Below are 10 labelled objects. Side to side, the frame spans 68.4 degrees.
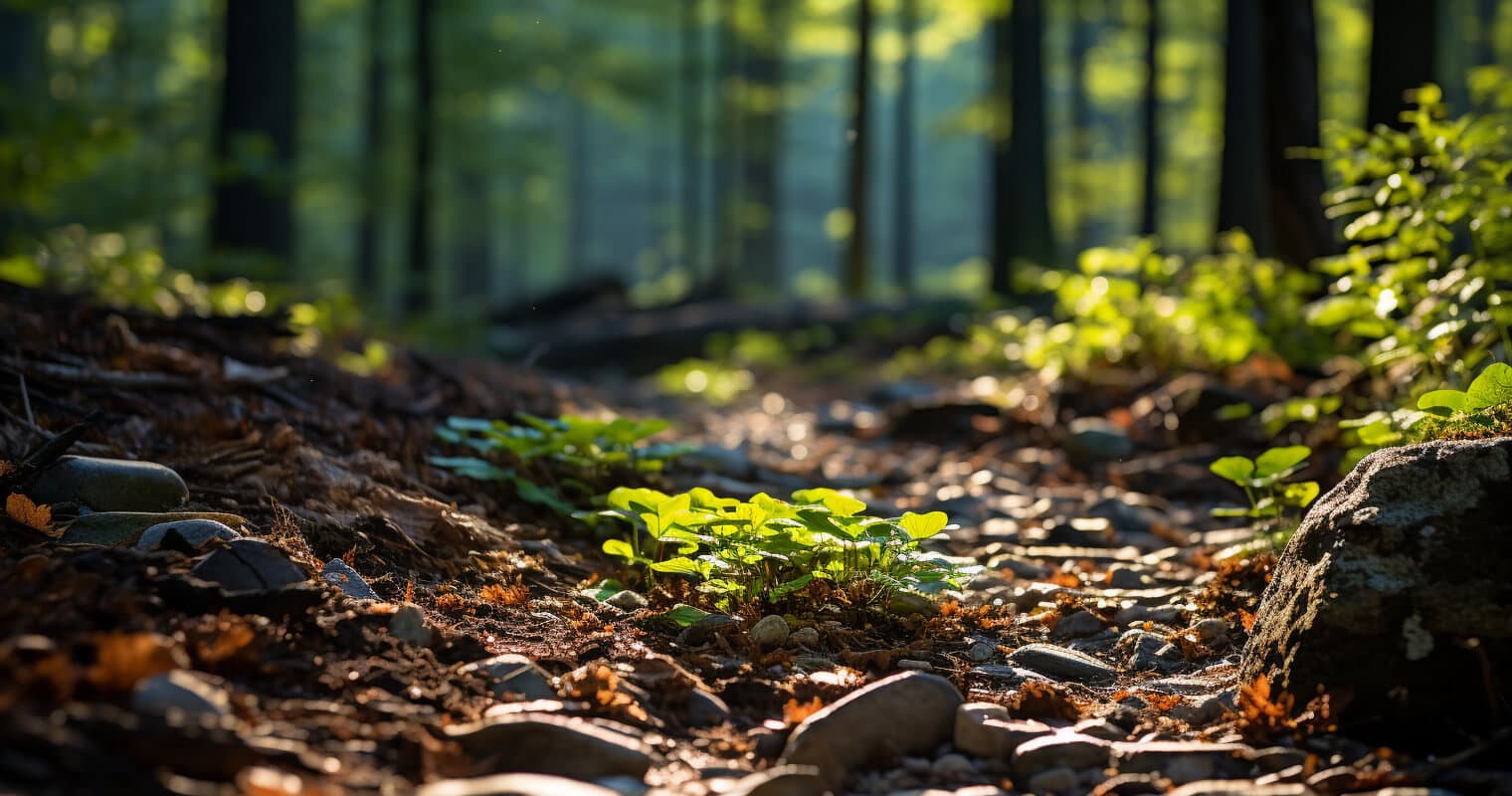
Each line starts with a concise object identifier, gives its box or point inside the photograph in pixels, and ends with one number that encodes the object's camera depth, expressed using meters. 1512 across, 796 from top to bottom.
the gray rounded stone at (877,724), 2.25
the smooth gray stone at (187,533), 2.73
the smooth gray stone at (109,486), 3.15
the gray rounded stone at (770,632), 2.95
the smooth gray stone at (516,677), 2.43
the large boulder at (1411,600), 2.24
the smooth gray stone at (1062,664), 2.92
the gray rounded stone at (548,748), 2.08
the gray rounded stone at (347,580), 2.86
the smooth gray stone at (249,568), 2.52
